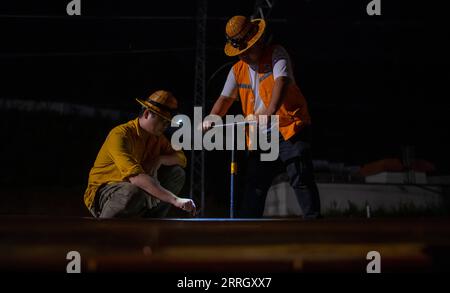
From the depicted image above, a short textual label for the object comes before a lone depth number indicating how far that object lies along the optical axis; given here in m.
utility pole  8.92
